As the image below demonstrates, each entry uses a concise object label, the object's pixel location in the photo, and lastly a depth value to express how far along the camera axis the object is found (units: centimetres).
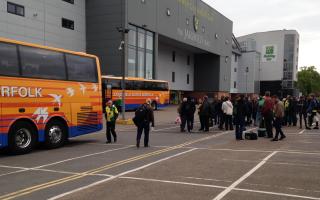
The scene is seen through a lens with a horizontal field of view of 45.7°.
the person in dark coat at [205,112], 1819
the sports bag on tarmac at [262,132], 1602
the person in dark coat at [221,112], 1958
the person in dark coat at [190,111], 1814
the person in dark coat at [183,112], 1814
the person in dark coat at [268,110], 1480
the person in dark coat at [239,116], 1492
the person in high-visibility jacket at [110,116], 1396
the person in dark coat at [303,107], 2015
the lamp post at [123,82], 2303
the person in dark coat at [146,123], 1282
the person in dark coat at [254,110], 2231
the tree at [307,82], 11056
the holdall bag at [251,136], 1502
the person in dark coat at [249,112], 2105
